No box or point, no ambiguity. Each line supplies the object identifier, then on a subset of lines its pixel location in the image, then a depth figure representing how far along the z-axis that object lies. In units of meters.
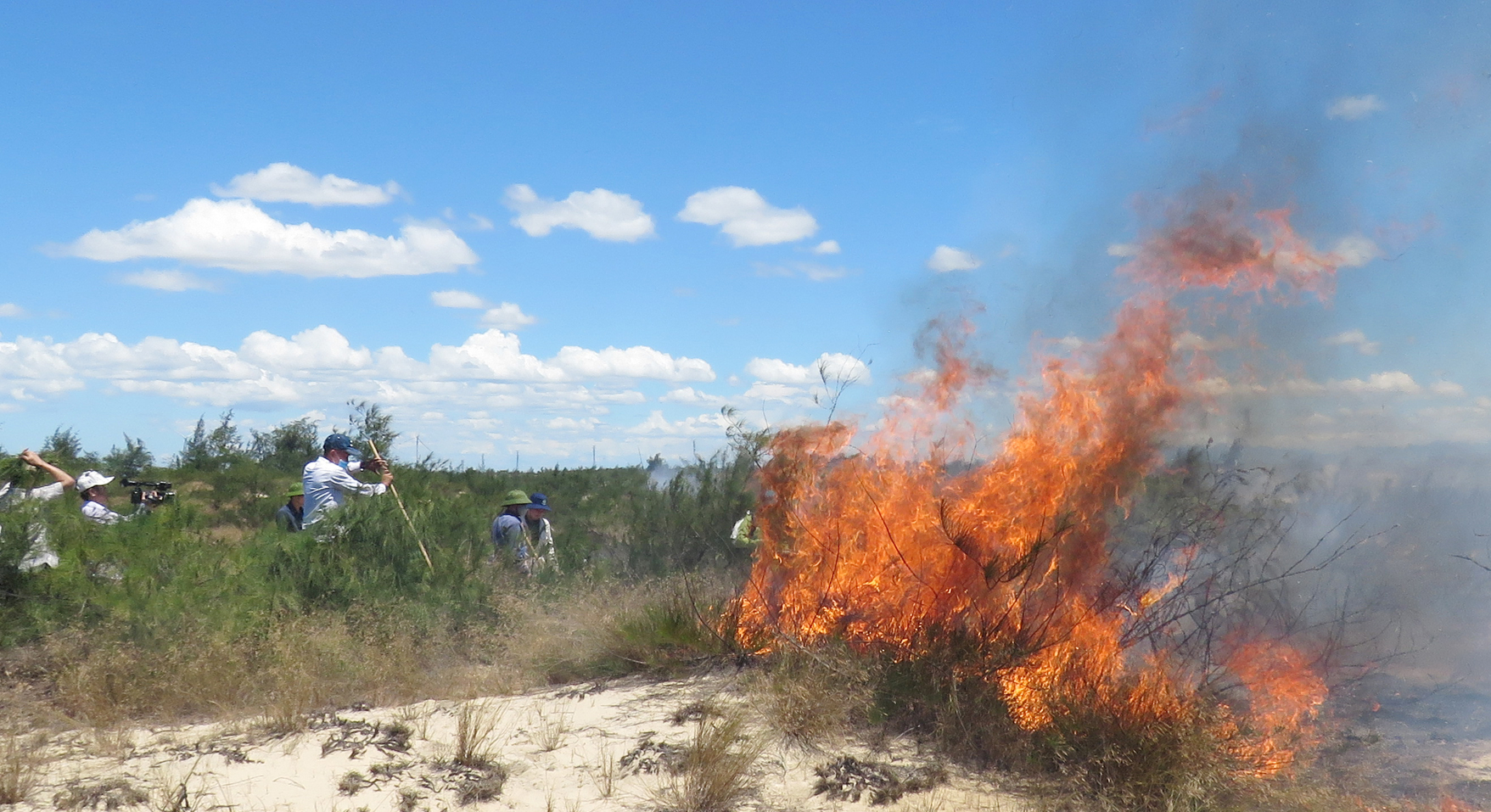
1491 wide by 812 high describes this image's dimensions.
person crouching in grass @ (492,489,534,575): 9.84
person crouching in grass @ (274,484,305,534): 10.25
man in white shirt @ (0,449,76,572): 8.16
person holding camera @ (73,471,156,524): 9.01
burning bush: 5.81
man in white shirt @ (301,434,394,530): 9.20
